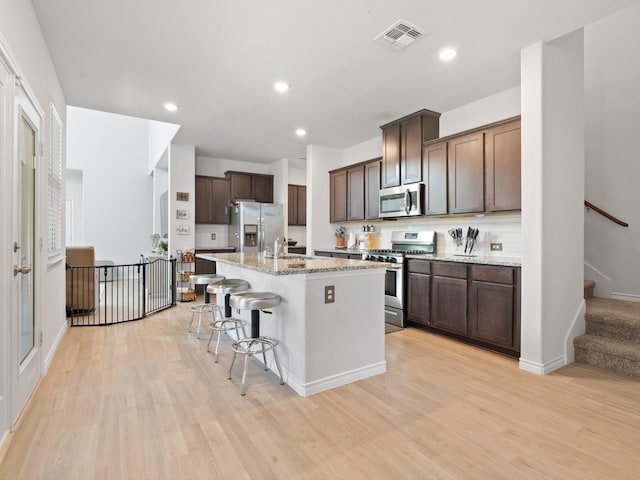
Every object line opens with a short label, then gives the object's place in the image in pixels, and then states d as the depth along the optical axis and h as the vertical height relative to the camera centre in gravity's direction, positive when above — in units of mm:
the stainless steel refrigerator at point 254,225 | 6426 +317
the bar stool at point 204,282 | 3525 -422
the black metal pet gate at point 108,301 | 4508 -825
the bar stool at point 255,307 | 2523 -493
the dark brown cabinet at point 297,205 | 7359 +798
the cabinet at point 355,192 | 5276 +817
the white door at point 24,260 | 2066 -130
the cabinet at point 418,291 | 3973 -589
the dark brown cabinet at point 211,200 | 6676 +820
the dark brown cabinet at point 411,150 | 4453 +1216
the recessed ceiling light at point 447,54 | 2959 +1667
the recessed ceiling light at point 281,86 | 3635 +1686
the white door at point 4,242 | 1834 -7
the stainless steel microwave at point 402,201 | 4410 +554
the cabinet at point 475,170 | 3438 +796
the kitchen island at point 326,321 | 2504 -633
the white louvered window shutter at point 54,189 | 3158 +526
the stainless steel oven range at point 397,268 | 4254 -333
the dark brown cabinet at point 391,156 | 4762 +1220
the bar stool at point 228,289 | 3029 -432
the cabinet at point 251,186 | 6996 +1166
